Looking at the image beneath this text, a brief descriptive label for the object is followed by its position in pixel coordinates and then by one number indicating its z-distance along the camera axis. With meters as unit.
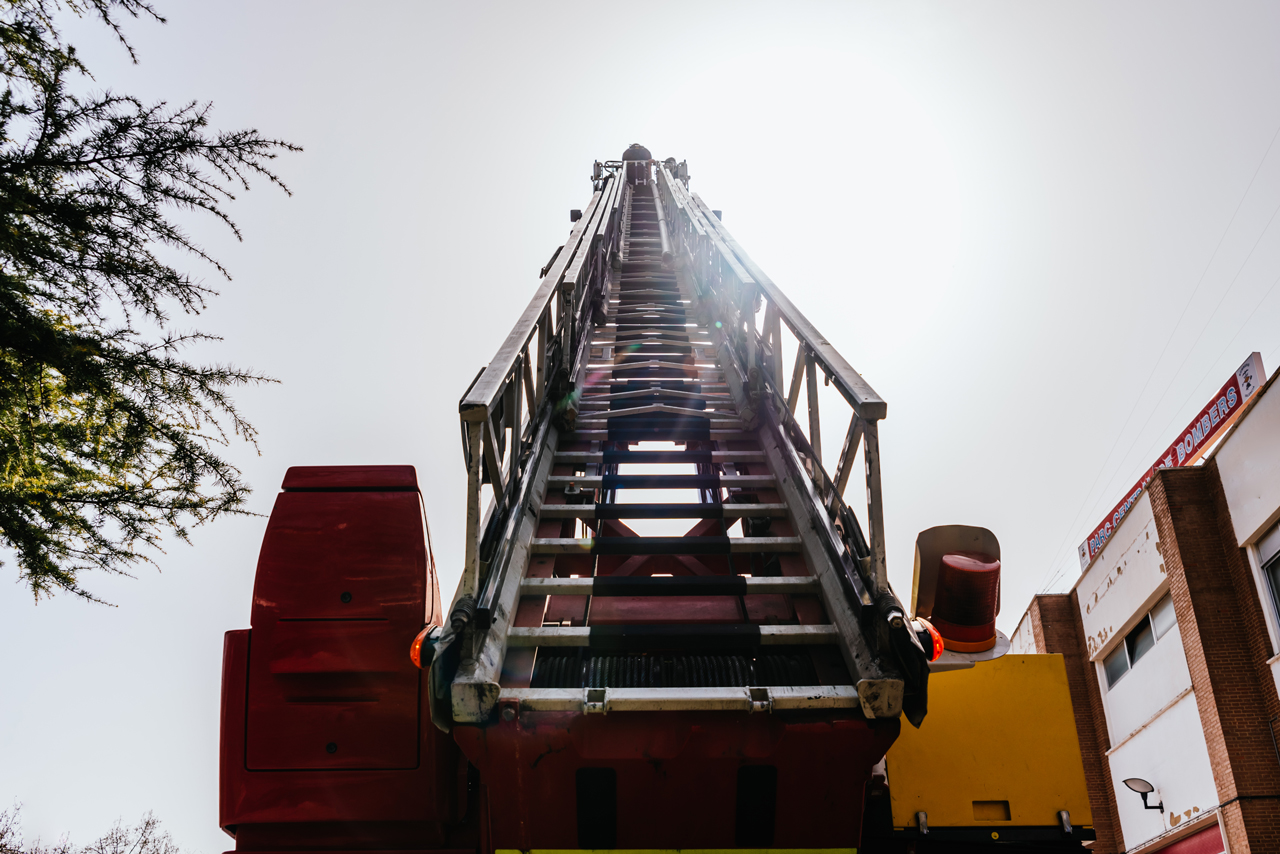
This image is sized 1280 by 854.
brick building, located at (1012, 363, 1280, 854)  11.75
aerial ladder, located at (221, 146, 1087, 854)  2.62
